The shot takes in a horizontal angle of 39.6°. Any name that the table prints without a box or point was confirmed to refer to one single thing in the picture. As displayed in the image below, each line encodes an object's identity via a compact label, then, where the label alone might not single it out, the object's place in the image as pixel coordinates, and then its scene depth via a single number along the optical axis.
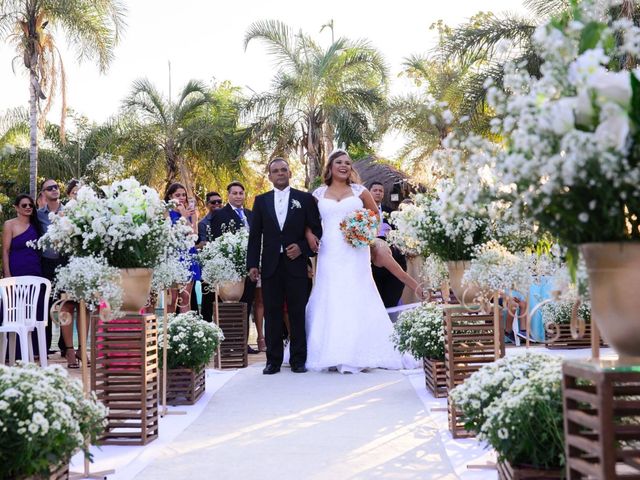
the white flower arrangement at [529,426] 3.73
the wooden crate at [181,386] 7.60
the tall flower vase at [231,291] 10.48
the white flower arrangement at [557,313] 11.04
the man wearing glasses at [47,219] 10.56
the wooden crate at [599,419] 2.77
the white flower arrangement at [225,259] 10.20
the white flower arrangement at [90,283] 5.42
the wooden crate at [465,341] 6.34
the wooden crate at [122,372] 6.00
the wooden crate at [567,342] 11.48
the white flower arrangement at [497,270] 5.21
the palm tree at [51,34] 20.88
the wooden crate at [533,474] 3.73
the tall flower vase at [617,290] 2.89
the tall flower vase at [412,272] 11.70
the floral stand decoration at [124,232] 5.89
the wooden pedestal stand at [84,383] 4.90
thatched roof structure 17.69
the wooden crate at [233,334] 10.34
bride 9.88
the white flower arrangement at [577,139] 2.70
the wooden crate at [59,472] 3.85
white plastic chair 9.17
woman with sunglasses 10.30
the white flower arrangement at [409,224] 6.47
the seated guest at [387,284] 11.78
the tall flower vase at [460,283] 6.18
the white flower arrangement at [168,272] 6.29
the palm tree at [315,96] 25.12
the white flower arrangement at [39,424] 3.62
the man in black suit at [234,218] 11.70
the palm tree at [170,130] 29.47
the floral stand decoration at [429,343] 7.61
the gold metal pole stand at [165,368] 6.92
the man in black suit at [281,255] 9.80
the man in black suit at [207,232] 12.28
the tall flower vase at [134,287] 5.95
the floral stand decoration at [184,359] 7.58
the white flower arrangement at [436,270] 6.55
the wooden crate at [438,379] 7.58
